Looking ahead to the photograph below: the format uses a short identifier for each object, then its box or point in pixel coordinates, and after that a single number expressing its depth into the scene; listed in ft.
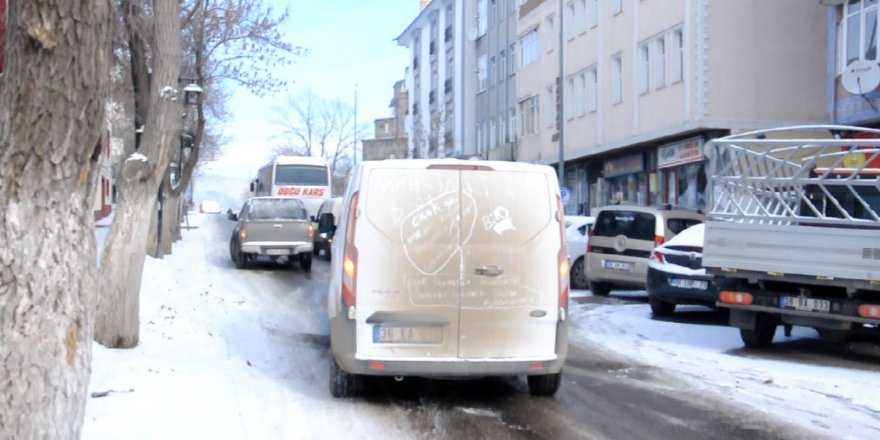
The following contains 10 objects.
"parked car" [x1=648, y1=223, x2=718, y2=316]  46.44
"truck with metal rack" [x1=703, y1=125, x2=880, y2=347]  34.14
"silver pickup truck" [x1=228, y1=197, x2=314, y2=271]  73.61
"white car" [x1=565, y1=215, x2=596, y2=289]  65.26
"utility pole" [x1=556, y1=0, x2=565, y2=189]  104.19
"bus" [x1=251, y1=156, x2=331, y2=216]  115.75
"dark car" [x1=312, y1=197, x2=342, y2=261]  86.68
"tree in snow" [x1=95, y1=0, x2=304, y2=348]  31.78
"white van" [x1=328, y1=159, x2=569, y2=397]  25.09
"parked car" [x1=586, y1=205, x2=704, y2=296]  56.70
